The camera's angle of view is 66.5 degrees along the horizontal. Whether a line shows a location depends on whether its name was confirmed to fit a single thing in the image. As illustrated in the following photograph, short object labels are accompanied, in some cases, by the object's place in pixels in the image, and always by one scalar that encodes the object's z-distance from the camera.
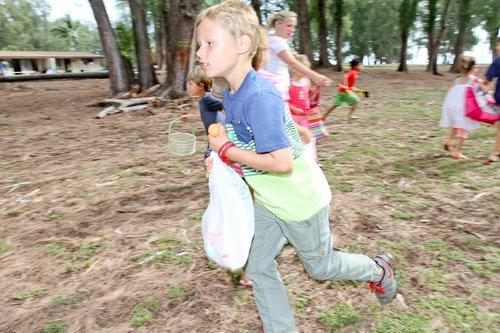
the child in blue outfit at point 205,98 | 3.77
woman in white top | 4.50
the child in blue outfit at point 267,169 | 1.88
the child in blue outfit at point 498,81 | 5.63
